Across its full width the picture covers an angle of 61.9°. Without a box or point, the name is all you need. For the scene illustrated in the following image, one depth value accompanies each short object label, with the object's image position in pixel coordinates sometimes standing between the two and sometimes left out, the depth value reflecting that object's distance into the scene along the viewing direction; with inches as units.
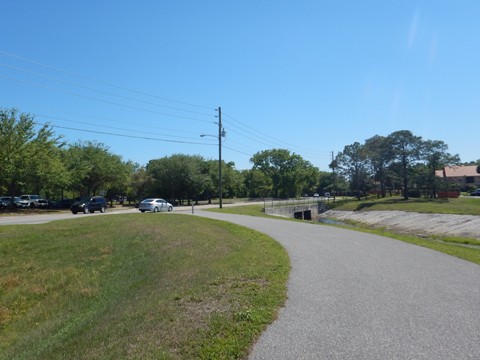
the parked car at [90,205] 1594.5
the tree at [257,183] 4082.2
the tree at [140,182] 2805.1
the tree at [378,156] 2694.4
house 4340.8
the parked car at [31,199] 2206.0
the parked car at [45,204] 2084.2
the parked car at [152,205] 1653.5
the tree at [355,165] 3216.0
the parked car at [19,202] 2226.4
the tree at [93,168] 2095.2
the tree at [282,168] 3936.8
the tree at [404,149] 2598.4
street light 1812.3
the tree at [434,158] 2603.3
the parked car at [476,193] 3260.1
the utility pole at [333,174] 3367.6
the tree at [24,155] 1603.1
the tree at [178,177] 2699.3
